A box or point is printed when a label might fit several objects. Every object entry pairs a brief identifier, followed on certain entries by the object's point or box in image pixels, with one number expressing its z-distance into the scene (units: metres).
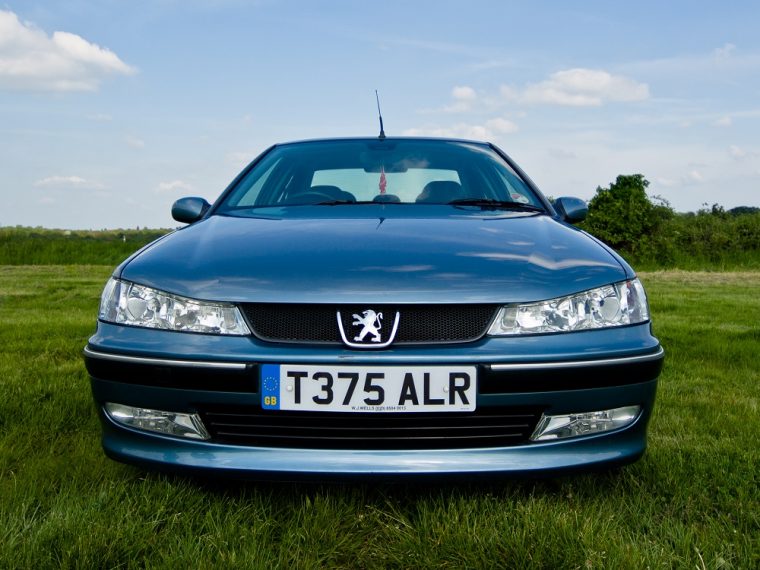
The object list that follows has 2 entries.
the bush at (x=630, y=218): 18.48
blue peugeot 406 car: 1.88
